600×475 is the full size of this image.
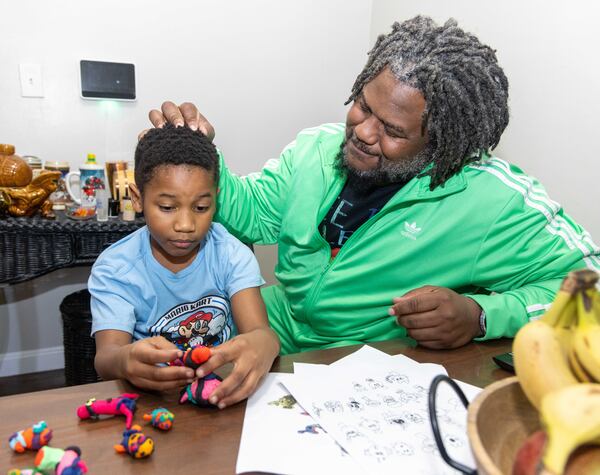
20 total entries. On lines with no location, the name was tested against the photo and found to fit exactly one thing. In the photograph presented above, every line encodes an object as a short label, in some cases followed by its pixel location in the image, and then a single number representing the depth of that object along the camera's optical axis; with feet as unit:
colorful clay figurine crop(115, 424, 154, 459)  2.21
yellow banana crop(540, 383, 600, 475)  1.32
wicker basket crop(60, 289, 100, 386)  6.56
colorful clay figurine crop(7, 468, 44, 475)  2.03
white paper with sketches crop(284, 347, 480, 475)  2.38
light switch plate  6.97
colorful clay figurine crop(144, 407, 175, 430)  2.43
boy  3.42
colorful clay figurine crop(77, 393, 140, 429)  2.48
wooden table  2.20
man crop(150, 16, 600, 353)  3.90
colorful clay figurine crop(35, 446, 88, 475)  2.06
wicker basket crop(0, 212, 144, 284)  6.13
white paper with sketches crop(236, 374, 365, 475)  2.26
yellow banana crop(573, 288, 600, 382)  1.62
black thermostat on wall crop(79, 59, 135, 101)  7.26
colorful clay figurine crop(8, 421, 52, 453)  2.23
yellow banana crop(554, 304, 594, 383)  1.72
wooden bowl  1.66
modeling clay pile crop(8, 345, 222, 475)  2.08
